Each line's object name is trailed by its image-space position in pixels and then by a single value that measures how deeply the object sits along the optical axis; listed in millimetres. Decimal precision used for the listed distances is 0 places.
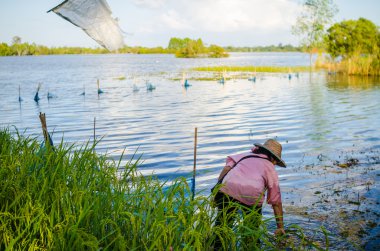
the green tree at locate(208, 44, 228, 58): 151062
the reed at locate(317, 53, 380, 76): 46375
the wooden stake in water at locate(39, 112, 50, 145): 8375
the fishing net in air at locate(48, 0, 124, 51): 7113
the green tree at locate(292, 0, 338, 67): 64000
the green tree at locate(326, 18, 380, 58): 49469
